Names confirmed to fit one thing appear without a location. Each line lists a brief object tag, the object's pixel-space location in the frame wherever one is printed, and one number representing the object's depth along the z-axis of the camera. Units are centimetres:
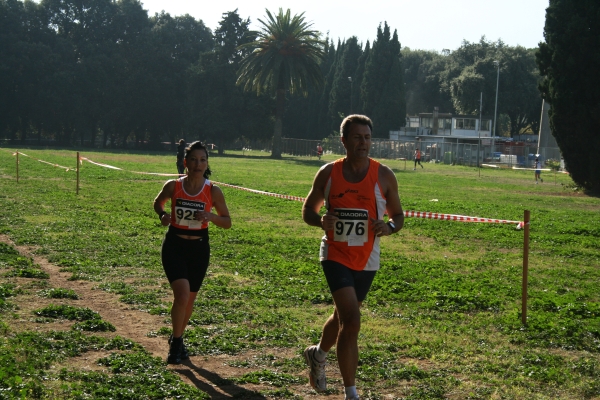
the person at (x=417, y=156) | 5388
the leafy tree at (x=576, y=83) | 2986
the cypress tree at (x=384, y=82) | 8331
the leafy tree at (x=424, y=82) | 11000
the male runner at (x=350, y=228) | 522
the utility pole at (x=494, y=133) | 7119
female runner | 650
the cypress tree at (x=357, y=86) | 9031
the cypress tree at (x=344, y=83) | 9231
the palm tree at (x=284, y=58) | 6894
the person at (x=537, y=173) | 3931
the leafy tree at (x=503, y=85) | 8869
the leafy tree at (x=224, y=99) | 7975
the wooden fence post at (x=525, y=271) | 823
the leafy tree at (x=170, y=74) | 8438
